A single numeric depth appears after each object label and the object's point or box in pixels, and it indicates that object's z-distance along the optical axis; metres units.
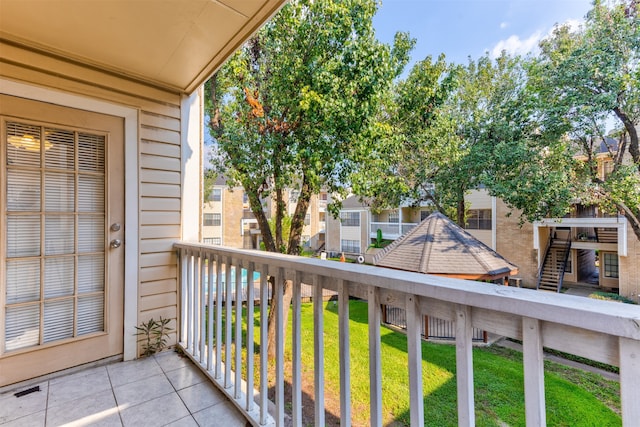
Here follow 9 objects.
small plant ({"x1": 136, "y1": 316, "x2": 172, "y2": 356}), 2.31
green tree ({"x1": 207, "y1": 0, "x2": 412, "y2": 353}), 3.68
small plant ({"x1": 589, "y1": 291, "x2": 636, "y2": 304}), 9.16
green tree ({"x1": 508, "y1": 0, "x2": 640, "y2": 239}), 6.10
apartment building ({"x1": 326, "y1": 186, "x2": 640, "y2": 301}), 9.95
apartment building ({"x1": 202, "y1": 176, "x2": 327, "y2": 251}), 16.62
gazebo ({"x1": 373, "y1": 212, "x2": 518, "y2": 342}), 6.25
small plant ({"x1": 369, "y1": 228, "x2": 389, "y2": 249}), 17.22
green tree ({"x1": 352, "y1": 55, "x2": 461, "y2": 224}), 4.34
